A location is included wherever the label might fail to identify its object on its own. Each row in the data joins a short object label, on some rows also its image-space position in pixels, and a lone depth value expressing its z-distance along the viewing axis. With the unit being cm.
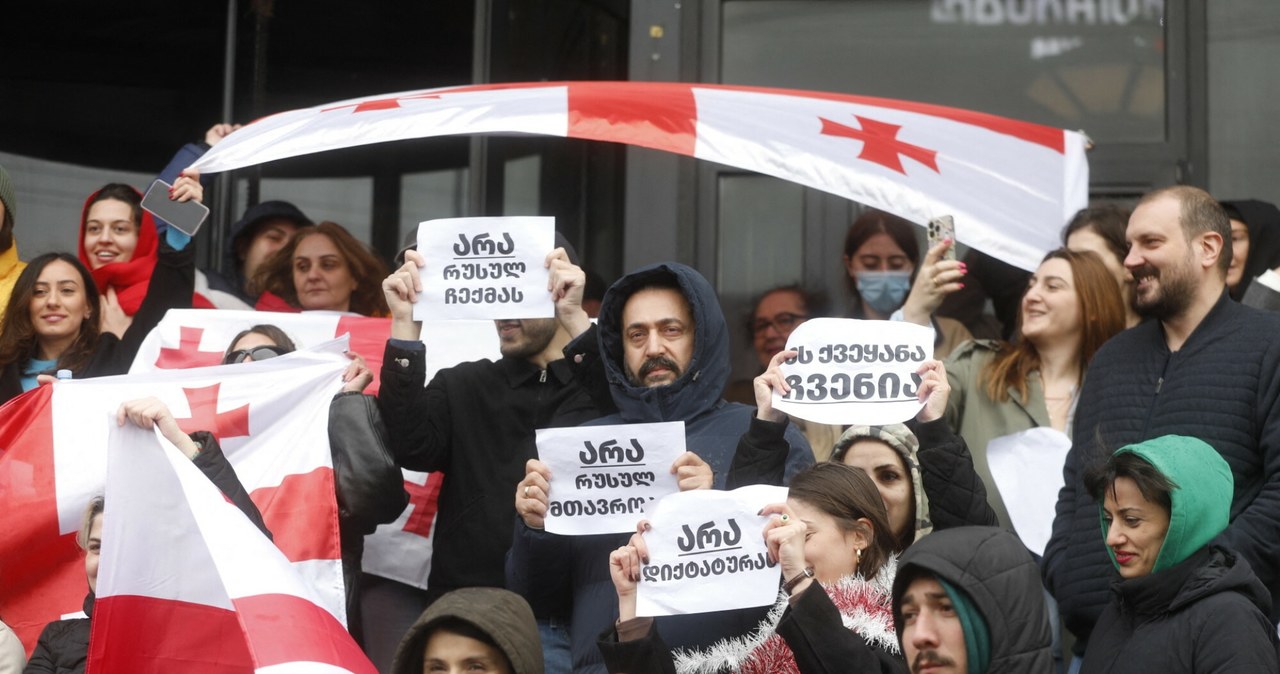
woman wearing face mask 720
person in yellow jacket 737
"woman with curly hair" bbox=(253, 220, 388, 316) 749
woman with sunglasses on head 606
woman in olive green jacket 629
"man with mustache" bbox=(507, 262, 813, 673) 530
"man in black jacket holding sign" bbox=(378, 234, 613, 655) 597
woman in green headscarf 466
